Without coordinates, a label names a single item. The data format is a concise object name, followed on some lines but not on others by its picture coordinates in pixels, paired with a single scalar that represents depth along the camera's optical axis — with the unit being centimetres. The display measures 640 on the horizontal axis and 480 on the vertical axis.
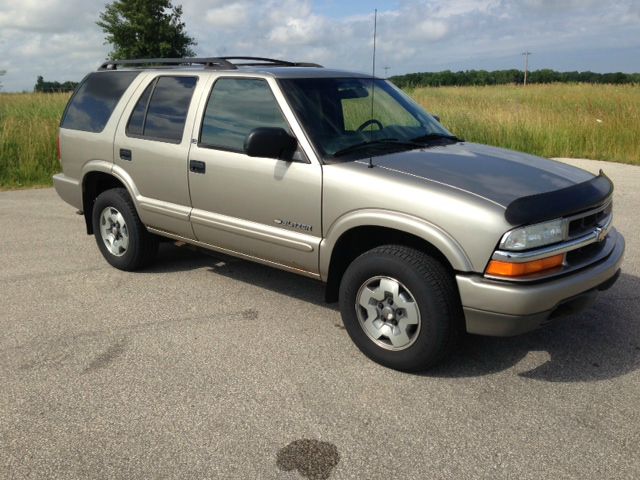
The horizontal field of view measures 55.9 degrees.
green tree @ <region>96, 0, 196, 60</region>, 4553
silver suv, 325
